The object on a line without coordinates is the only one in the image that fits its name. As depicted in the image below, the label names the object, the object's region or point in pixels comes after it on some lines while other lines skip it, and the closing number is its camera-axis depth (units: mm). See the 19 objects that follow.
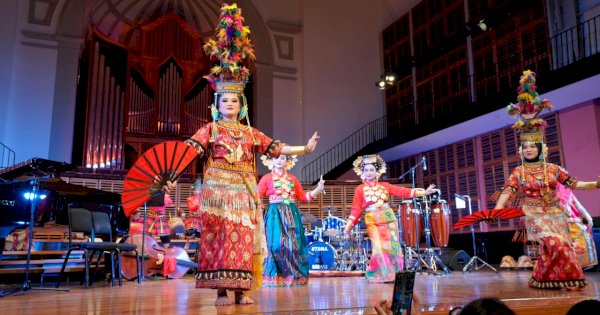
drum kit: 8789
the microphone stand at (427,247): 8029
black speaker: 9352
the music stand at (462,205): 8516
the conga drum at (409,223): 8250
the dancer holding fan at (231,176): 3307
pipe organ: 12680
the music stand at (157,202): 6664
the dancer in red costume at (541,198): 4320
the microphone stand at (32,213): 4492
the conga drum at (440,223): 8344
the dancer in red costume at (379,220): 5863
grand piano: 4398
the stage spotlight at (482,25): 11859
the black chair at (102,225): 6201
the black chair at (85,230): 5372
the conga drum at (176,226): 8734
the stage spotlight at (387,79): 13133
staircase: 14106
